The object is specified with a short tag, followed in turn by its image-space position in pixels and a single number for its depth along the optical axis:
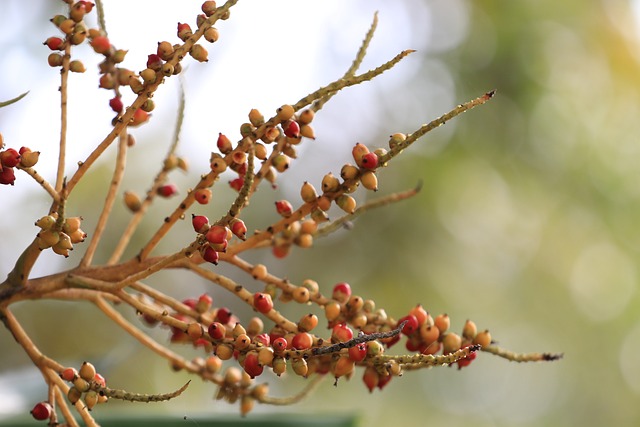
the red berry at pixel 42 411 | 0.61
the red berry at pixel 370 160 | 0.61
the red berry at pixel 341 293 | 0.64
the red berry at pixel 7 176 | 0.61
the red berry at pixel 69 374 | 0.60
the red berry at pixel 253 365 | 0.58
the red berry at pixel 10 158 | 0.60
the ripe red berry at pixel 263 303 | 0.62
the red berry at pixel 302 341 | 0.59
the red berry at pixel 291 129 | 0.63
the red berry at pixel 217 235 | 0.60
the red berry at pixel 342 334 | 0.59
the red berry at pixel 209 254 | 0.60
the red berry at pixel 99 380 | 0.59
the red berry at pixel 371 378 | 0.63
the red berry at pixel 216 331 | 0.60
